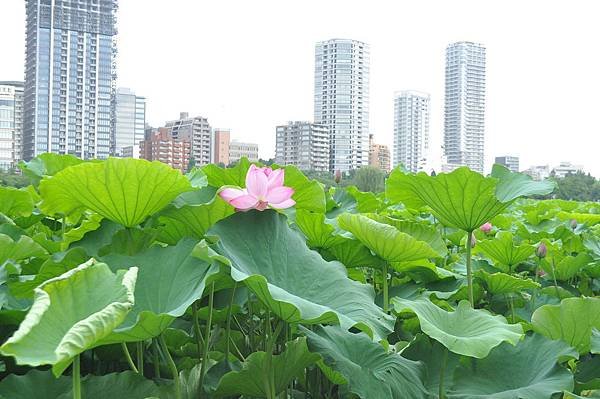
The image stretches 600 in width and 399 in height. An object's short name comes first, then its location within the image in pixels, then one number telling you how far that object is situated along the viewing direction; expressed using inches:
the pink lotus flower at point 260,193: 74.6
